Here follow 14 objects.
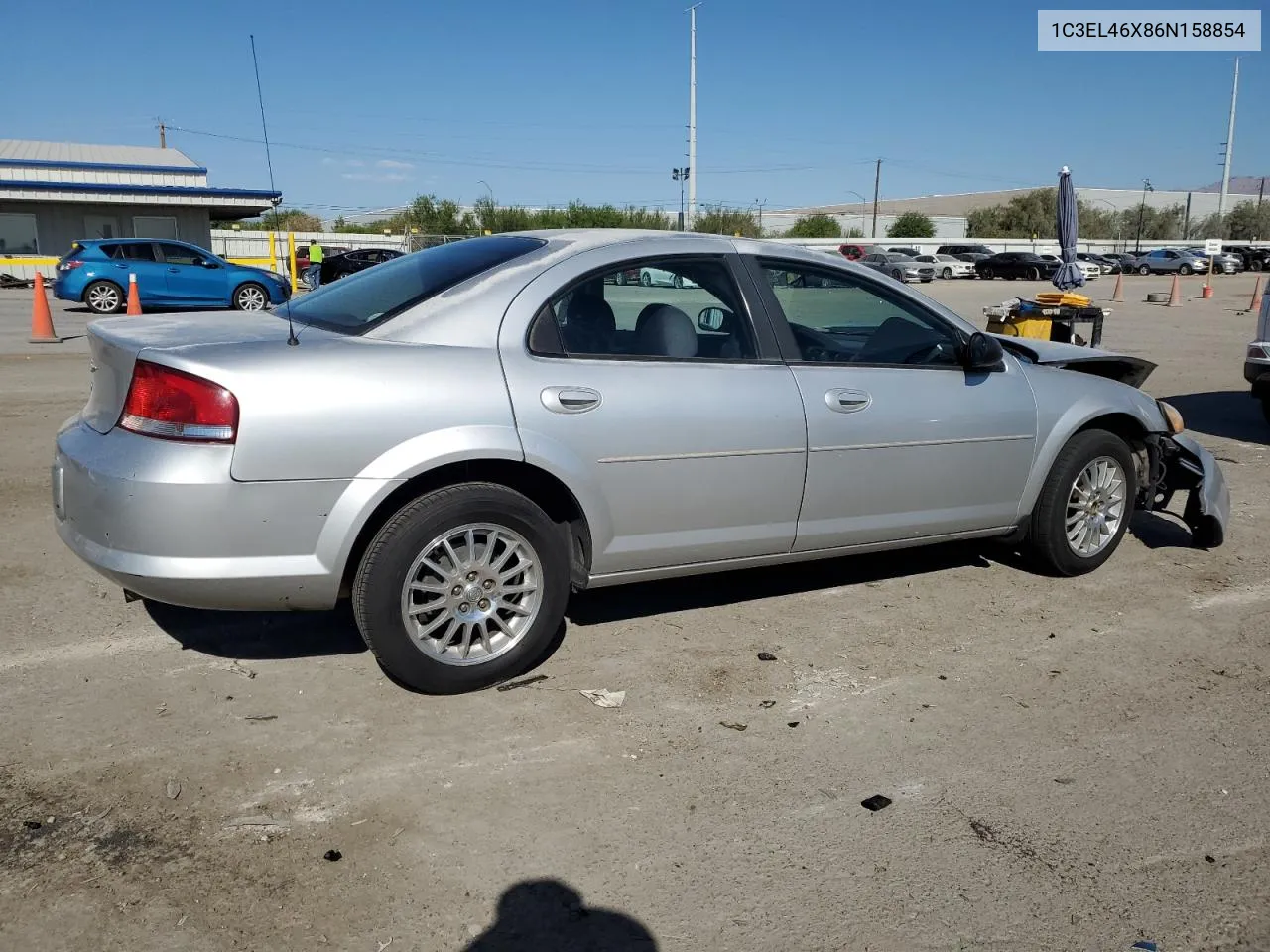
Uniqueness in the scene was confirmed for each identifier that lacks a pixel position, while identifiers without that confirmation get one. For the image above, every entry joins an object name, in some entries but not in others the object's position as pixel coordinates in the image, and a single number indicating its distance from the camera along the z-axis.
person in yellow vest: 33.33
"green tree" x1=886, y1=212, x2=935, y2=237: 91.38
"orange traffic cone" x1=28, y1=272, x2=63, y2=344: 14.88
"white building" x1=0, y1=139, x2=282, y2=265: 34.03
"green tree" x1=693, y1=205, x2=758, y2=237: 46.49
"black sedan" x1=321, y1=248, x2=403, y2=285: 32.18
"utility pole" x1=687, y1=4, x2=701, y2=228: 46.77
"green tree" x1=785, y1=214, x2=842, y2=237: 82.62
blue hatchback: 20.53
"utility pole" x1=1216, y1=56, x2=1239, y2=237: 80.12
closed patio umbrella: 15.35
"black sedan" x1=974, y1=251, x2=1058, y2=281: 50.91
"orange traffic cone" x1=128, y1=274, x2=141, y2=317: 16.83
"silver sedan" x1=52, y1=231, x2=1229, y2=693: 3.38
